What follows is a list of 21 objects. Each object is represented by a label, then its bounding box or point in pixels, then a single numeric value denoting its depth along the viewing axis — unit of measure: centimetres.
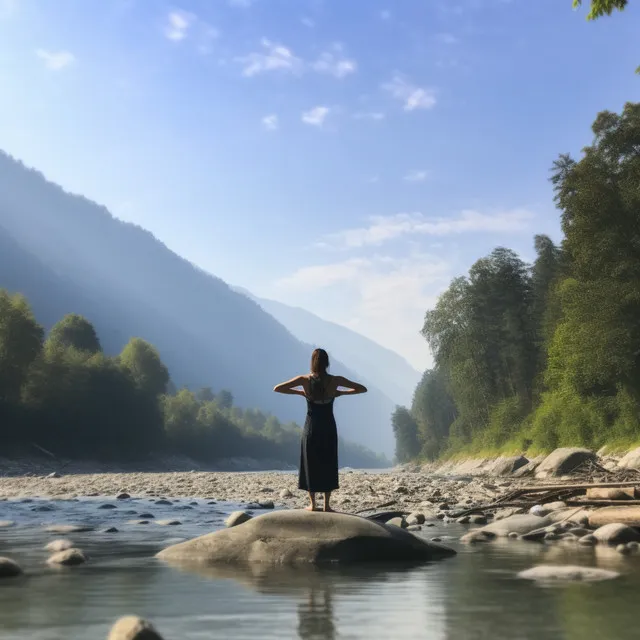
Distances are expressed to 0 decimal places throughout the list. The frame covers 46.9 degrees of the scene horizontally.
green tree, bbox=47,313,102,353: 9425
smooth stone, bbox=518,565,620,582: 606
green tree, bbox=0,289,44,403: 6325
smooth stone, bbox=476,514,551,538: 1025
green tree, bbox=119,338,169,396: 9856
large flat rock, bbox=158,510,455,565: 769
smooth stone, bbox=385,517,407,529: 1153
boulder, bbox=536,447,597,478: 2383
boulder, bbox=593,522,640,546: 887
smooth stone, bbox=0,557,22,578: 666
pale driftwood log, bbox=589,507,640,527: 970
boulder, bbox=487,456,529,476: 3453
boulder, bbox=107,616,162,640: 365
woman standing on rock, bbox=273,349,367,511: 909
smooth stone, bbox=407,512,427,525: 1236
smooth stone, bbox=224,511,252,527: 1188
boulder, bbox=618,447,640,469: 2300
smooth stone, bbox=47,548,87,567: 770
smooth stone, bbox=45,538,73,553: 885
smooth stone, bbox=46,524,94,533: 1246
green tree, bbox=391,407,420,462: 13450
